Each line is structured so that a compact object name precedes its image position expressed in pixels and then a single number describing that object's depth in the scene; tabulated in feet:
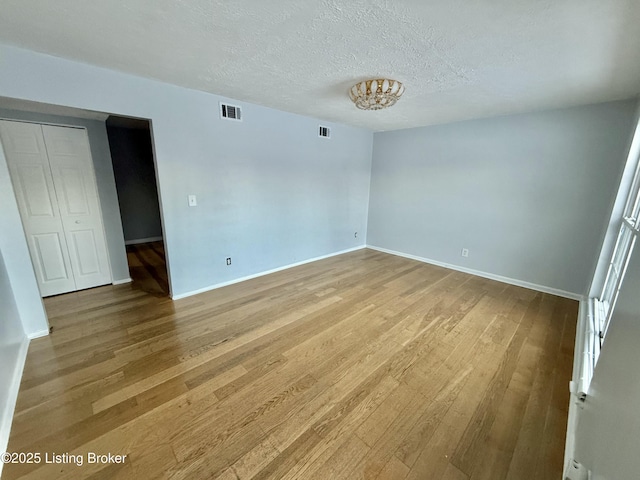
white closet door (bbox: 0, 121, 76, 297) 8.65
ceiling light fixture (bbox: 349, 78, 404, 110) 7.23
